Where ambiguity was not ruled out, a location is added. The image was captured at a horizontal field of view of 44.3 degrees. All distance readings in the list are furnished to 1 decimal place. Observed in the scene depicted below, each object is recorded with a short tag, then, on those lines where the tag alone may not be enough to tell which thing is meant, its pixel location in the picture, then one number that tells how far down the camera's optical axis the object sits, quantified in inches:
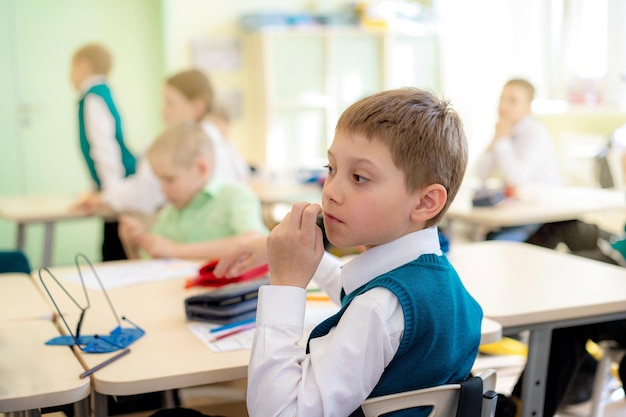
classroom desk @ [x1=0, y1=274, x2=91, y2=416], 50.6
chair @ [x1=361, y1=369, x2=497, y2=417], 47.8
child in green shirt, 101.4
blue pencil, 64.1
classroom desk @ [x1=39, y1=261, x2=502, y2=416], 53.4
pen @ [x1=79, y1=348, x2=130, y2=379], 53.7
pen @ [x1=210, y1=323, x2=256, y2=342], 62.2
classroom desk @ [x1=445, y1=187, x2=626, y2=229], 135.2
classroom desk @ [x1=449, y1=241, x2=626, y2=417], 70.3
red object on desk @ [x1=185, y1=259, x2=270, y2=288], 78.6
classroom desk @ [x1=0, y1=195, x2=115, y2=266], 143.2
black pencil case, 66.2
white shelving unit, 252.2
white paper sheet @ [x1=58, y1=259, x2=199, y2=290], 82.6
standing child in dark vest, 167.8
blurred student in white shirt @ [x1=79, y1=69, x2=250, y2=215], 149.8
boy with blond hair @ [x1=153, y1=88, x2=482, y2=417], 46.9
